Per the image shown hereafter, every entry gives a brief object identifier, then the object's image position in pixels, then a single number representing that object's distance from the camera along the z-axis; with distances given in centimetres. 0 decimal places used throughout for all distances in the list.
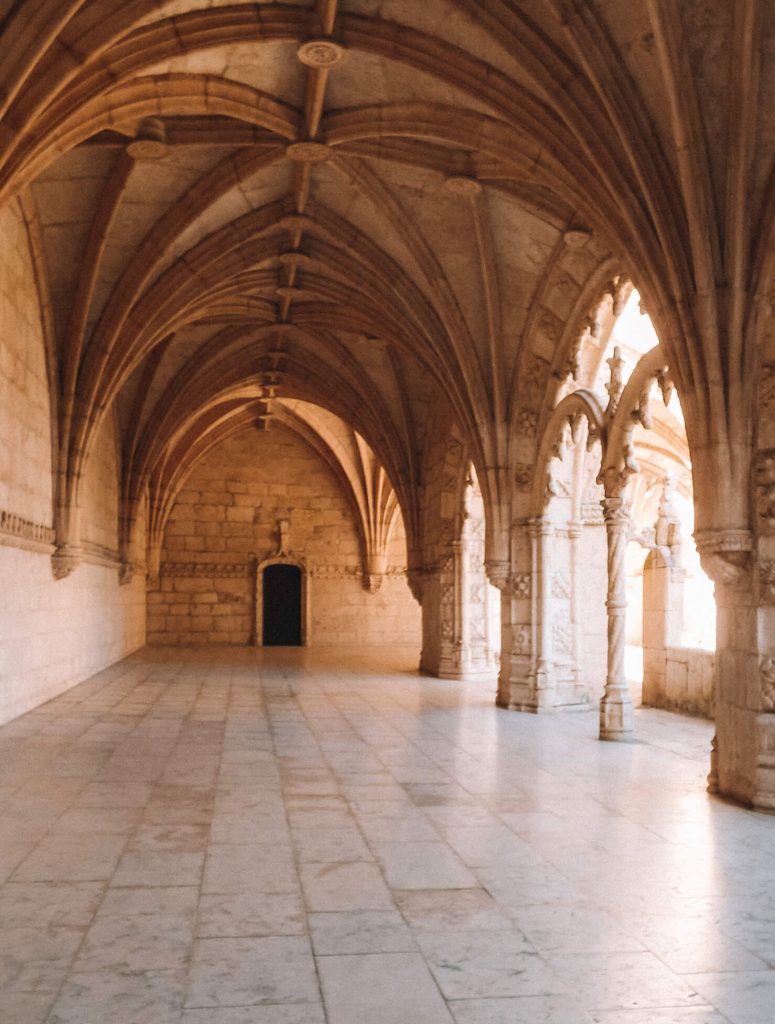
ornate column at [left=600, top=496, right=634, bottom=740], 822
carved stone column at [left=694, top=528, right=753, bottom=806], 565
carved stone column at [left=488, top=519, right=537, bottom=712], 1020
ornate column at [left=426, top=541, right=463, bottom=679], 1382
